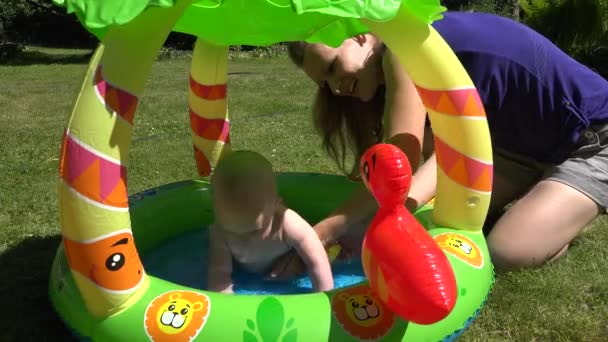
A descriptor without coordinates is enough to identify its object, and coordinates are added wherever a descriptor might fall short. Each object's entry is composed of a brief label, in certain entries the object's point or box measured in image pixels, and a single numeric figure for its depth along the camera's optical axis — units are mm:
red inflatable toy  1685
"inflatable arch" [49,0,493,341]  1707
